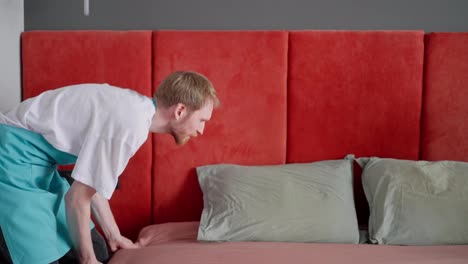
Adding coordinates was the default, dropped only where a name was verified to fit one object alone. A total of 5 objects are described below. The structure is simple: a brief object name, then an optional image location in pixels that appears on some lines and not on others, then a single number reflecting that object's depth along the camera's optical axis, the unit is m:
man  1.60
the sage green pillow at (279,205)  2.17
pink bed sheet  1.90
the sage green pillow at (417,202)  2.14
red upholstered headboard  2.47
